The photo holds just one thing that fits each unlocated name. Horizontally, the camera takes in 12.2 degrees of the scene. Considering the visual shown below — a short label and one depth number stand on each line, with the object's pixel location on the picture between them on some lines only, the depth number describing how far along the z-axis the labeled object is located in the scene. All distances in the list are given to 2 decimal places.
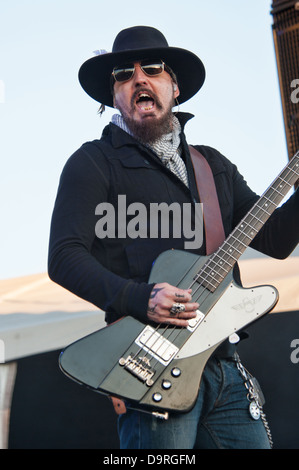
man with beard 3.07
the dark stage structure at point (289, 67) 6.86
